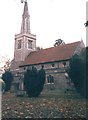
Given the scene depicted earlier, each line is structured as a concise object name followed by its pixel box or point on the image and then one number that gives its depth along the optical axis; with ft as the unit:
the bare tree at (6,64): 227.81
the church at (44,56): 136.05
